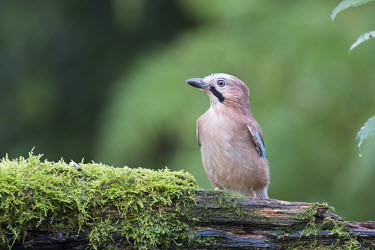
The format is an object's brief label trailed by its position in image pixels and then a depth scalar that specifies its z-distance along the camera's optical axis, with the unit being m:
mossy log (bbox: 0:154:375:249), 8.12
